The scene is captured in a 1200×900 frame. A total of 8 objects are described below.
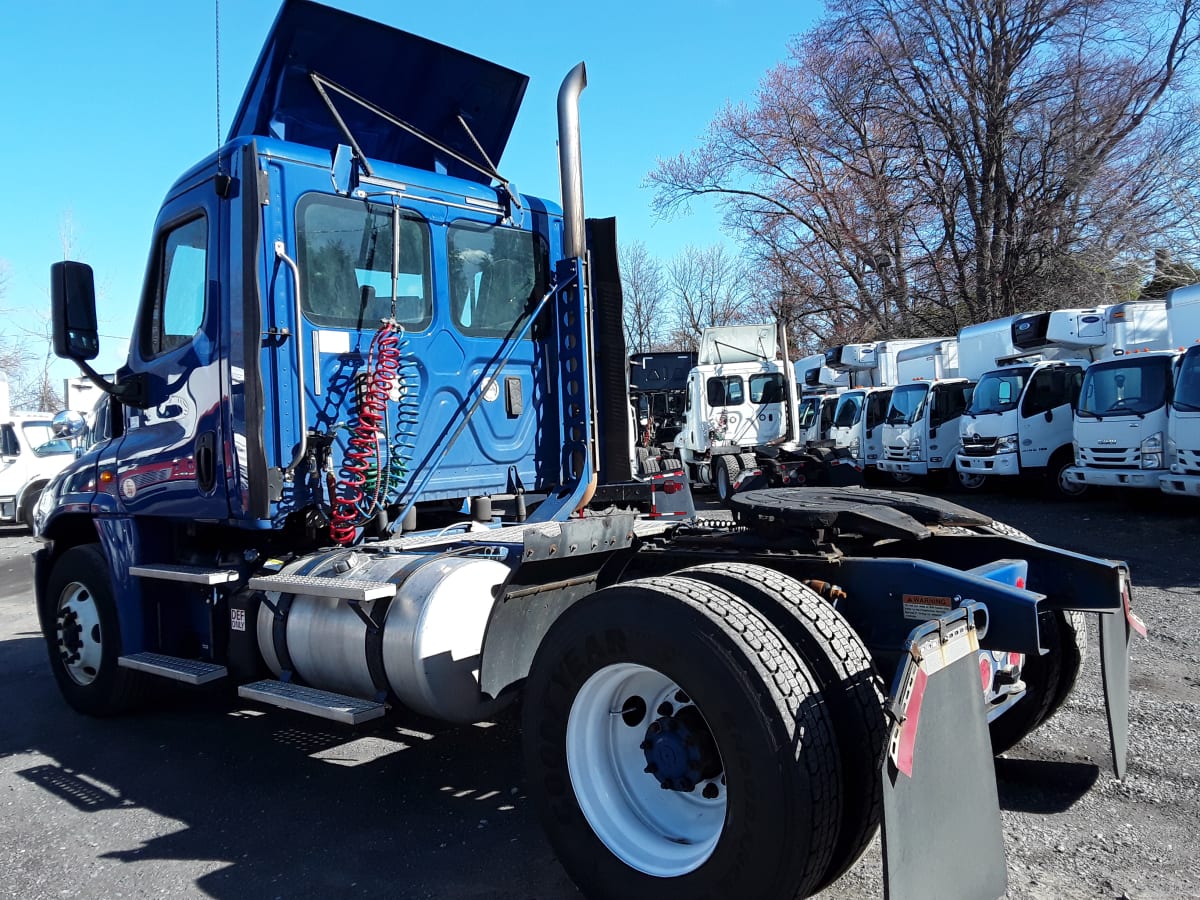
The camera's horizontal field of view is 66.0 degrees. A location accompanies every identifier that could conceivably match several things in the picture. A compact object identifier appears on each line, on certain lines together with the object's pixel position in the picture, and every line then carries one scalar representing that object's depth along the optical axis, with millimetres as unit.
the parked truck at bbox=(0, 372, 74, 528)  17688
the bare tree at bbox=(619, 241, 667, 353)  46438
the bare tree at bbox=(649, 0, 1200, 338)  25281
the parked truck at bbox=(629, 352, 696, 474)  23609
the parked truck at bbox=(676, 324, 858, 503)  19531
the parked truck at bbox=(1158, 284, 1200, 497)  11555
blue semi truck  2662
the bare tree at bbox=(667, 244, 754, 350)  43784
